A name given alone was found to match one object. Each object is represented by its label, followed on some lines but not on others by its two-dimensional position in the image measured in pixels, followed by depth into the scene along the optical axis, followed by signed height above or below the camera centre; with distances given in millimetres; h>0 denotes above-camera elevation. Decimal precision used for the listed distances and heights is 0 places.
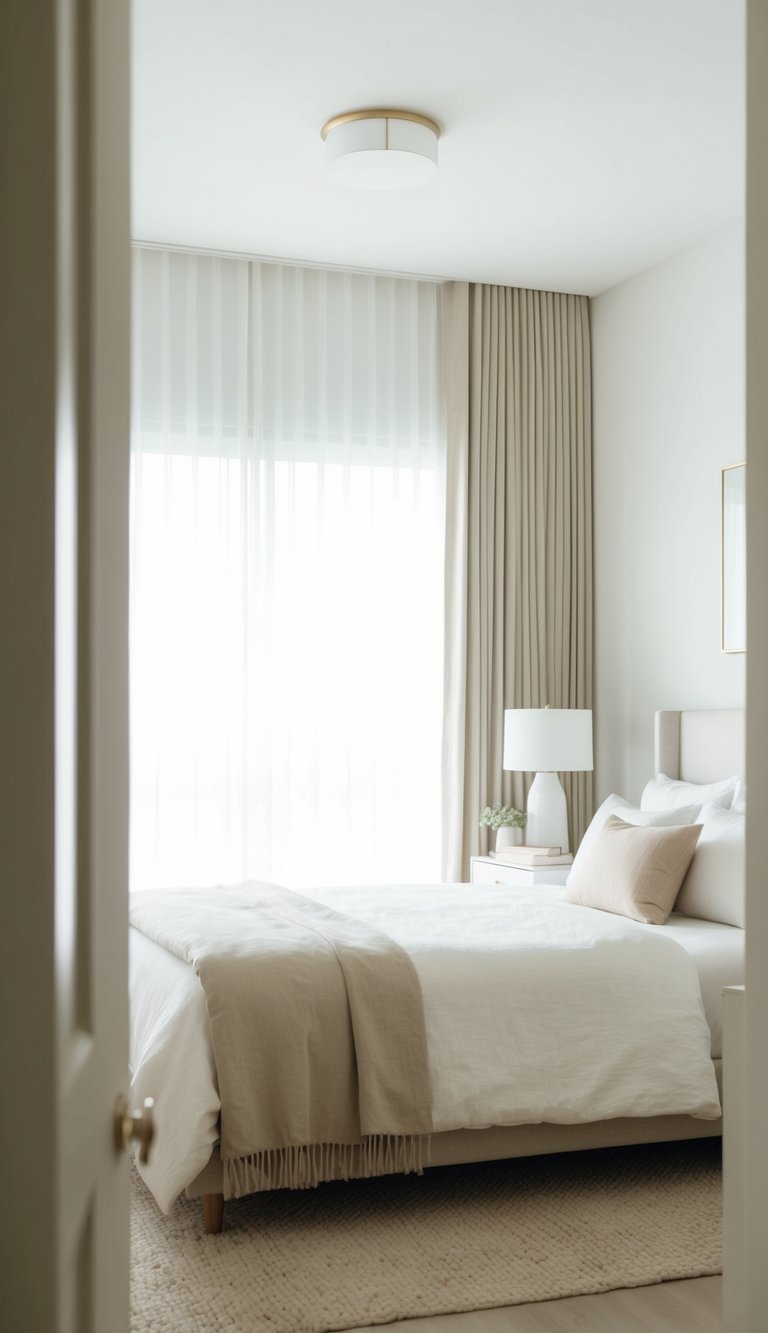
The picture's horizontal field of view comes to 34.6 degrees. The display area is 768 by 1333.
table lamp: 5051 -299
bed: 2770 -894
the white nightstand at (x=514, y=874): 4902 -793
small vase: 5312 -686
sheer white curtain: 5156 +451
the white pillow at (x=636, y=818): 4078 -479
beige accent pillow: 3686 -588
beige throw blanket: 2754 -865
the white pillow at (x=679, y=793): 4184 -415
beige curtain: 5559 +683
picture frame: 4703 +470
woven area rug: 2492 -1269
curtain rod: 5160 +1809
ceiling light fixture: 3908 +1712
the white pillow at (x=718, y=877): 3619 -591
